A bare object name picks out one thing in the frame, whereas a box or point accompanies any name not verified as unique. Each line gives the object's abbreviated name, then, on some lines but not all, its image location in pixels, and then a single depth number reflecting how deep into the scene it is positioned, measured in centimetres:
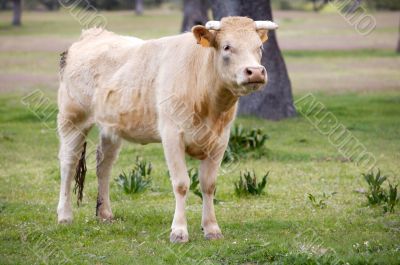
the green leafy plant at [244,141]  1625
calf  975
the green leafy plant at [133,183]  1321
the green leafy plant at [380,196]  1166
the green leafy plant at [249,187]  1289
